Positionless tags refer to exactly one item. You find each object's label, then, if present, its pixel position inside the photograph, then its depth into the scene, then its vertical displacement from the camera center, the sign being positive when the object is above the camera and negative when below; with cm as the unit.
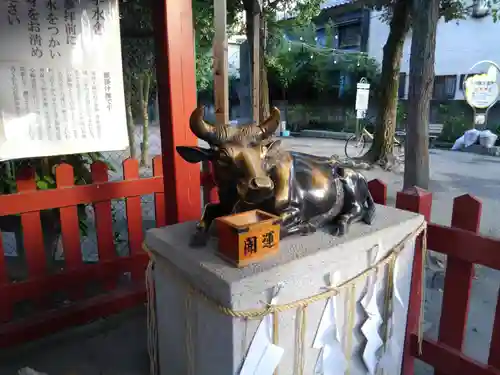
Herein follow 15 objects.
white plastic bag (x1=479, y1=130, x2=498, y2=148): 1143 -113
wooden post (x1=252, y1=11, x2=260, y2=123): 472 +31
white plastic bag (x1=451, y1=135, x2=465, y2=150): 1216 -134
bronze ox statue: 136 -30
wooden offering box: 127 -44
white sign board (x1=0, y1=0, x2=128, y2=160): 221 +12
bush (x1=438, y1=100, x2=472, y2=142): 1365 -71
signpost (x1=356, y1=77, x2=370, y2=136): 1187 +2
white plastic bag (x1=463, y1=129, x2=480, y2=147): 1187 -112
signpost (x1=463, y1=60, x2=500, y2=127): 1301 +27
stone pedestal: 130 -65
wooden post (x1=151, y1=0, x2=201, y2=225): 205 +2
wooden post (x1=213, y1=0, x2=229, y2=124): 240 +20
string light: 1742 +203
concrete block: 1112 -144
